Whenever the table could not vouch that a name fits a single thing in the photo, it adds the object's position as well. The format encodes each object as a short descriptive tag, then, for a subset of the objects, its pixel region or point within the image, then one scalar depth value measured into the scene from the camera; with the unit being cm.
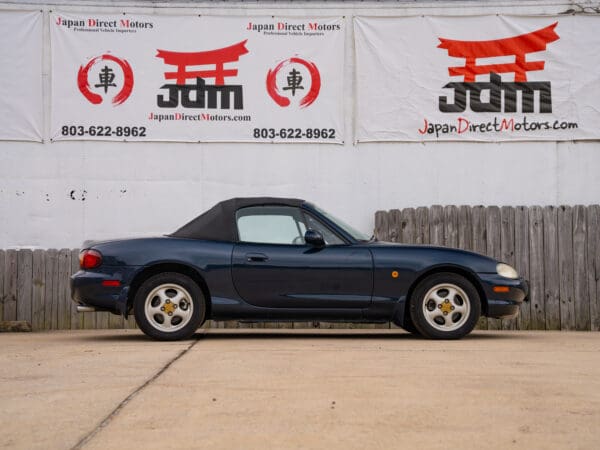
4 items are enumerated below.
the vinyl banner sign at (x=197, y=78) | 1513
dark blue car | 1044
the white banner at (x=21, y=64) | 1509
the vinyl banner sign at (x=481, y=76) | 1528
